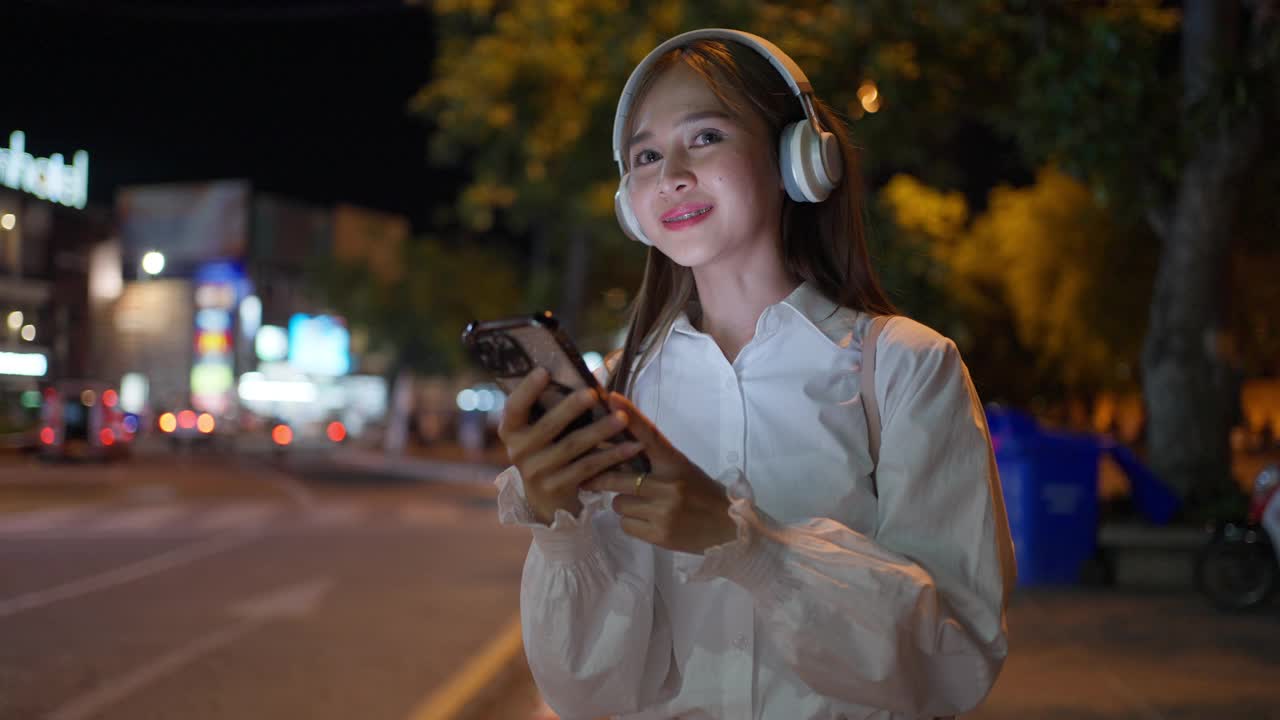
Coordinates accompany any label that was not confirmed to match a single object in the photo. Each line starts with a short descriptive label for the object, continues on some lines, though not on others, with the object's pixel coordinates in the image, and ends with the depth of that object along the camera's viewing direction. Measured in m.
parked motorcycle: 10.58
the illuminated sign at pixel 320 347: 67.44
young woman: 1.80
